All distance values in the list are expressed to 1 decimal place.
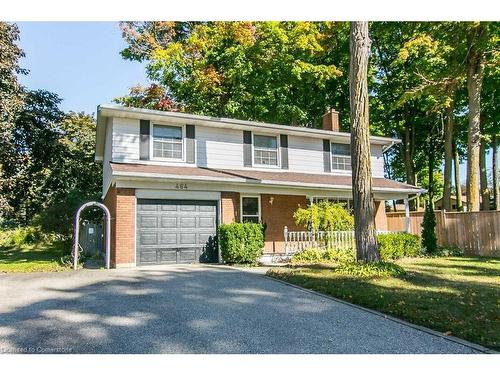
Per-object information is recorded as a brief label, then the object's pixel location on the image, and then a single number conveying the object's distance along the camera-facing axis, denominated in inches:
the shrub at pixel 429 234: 587.8
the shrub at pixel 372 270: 345.4
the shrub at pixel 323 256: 493.7
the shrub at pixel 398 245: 519.2
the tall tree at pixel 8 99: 681.6
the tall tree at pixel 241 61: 890.1
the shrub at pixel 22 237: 917.2
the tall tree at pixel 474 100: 646.5
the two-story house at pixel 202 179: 476.1
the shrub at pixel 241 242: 476.7
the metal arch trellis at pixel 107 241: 439.7
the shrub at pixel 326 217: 532.7
